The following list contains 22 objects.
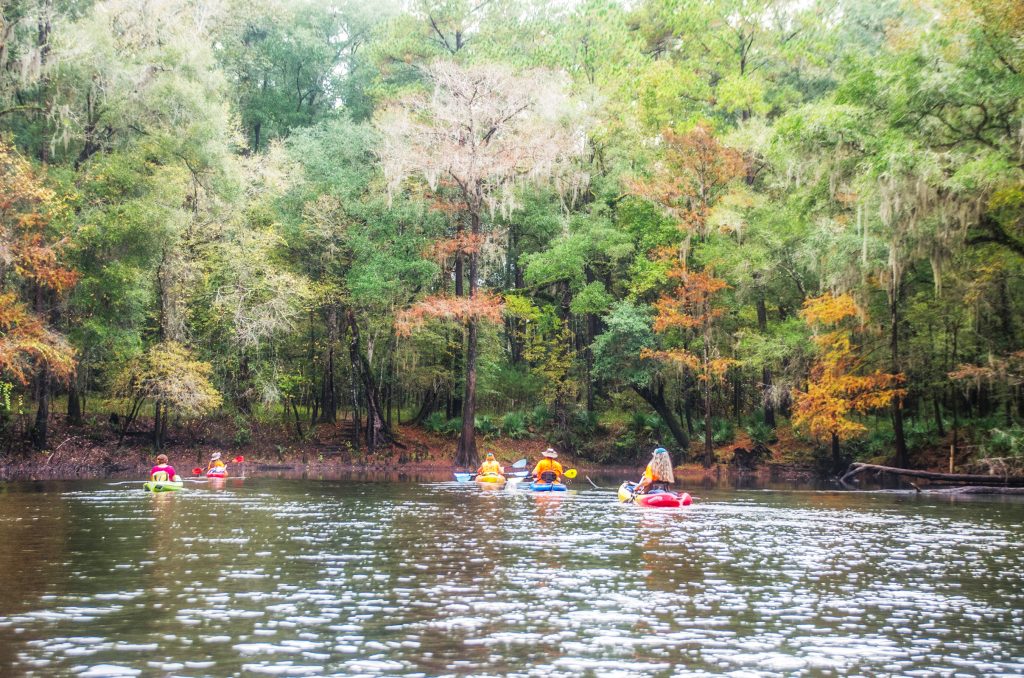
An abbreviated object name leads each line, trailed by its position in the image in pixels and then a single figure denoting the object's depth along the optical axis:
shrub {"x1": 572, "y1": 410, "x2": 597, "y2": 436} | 46.06
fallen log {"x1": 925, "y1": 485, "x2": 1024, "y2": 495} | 27.83
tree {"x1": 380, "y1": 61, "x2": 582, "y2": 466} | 38.81
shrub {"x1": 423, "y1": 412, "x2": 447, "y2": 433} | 47.31
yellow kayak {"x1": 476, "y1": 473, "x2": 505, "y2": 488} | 30.98
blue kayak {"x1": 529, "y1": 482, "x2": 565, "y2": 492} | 28.42
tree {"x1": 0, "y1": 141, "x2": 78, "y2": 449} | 27.92
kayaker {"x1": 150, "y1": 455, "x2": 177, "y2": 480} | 27.12
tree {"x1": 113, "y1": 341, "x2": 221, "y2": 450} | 35.00
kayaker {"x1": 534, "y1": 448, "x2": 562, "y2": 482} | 29.08
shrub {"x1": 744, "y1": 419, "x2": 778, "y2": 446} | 41.97
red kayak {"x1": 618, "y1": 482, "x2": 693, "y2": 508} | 23.27
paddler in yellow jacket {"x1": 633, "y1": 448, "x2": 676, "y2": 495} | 24.09
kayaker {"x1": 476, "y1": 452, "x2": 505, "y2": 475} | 31.58
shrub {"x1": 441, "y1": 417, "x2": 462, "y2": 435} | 46.75
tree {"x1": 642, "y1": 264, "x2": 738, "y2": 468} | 39.97
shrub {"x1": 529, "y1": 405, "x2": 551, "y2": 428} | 46.72
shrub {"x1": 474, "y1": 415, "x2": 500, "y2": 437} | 46.12
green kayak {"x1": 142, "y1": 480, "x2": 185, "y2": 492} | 26.56
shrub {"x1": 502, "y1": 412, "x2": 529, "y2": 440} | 45.84
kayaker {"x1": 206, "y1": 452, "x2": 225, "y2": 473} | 33.59
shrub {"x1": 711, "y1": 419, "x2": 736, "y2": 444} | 42.66
